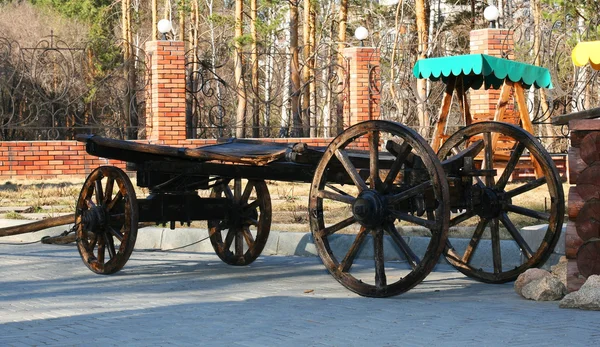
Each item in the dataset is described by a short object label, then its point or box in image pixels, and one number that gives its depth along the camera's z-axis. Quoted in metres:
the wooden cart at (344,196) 7.00
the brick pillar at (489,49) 18.55
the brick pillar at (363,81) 21.30
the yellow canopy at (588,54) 8.54
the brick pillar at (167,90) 19.91
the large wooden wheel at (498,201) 7.56
